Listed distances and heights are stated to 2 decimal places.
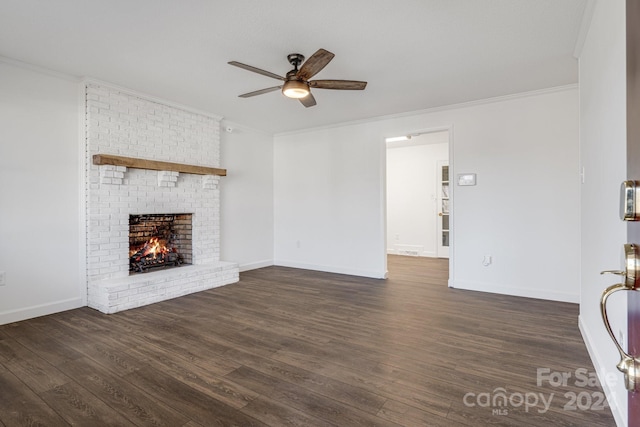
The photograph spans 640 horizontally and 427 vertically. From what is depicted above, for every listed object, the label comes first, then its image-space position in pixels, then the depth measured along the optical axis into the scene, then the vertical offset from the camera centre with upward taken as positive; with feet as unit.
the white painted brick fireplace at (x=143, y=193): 12.44 +0.81
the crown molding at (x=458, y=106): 13.00 +4.80
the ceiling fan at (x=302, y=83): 9.36 +3.88
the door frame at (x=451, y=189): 15.29 +1.02
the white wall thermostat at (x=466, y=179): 14.79 +1.45
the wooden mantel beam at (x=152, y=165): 12.23 +1.95
